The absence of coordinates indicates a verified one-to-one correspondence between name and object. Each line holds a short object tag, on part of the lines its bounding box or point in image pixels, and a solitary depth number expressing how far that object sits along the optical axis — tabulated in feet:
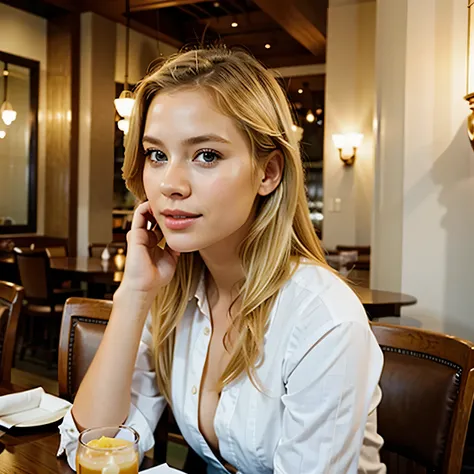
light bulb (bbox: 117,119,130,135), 18.60
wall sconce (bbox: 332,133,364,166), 20.06
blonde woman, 3.22
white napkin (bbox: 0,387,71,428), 3.99
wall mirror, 21.50
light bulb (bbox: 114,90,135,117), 17.34
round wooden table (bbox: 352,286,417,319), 9.65
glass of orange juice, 2.58
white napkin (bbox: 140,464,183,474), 3.16
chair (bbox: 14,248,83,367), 14.49
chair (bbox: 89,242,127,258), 19.31
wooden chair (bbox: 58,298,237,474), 5.11
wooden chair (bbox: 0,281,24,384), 5.61
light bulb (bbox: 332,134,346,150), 20.15
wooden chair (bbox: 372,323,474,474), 3.65
